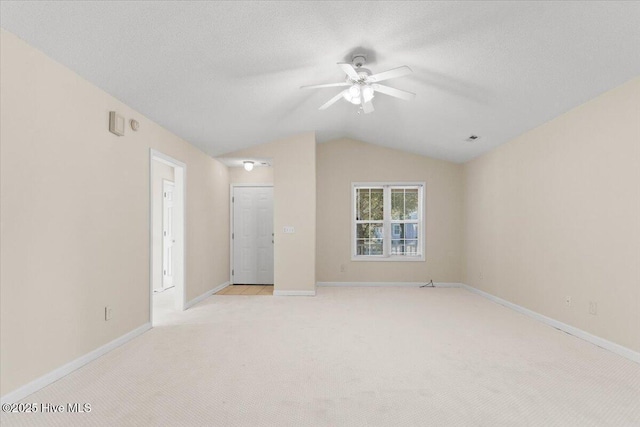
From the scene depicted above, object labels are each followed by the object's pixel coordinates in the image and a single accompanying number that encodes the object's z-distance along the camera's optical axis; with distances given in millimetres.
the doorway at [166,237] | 4812
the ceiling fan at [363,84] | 3100
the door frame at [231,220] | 7246
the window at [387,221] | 7184
